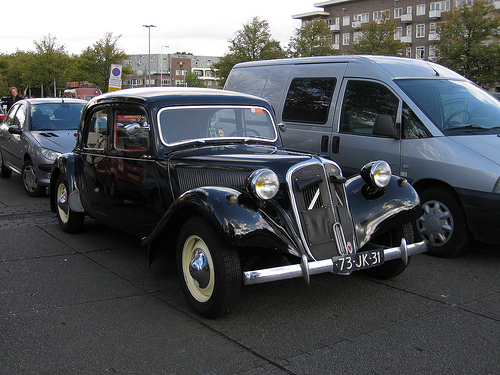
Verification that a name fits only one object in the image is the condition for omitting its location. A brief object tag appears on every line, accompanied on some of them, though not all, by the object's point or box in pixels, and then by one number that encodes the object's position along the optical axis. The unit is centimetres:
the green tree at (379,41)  4988
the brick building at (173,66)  13625
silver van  568
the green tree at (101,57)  5247
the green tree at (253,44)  5703
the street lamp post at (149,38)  7381
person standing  1661
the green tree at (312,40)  5472
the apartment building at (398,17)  7206
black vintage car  399
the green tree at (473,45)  4228
